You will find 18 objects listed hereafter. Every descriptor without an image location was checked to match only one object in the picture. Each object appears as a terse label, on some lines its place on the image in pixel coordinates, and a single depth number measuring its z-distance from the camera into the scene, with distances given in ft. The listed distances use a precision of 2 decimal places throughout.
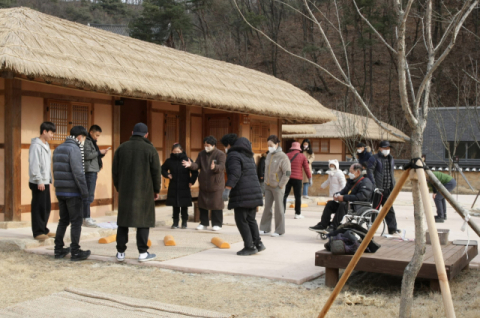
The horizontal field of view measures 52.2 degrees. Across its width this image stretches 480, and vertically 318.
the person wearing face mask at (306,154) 48.49
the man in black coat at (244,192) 21.40
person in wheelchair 24.27
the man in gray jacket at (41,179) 22.43
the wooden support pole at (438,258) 10.28
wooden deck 15.34
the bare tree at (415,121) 11.50
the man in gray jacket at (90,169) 27.35
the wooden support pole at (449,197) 10.89
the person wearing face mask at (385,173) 26.96
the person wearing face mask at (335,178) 36.65
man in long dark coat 19.62
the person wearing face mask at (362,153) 32.78
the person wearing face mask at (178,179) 28.53
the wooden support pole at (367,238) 11.14
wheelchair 23.56
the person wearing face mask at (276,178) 26.32
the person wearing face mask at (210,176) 28.07
